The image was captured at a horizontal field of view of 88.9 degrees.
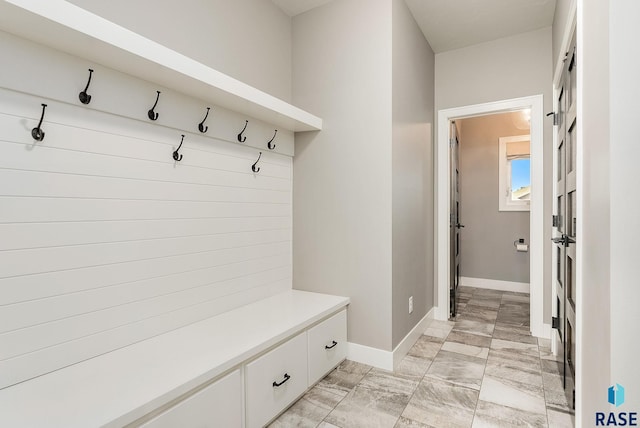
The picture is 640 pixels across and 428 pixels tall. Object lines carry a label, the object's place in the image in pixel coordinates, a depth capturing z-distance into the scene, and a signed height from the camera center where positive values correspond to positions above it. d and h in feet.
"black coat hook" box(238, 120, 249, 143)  7.02 +1.70
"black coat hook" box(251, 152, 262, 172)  7.45 +1.11
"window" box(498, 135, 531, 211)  14.58 +1.98
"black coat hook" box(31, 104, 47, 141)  4.12 +1.03
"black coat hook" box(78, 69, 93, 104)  4.49 +1.63
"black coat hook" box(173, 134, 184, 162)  5.76 +1.05
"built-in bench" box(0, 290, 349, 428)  3.54 -2.07
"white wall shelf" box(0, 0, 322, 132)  3.59 +2.15
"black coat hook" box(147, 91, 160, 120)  5.31 +1.65
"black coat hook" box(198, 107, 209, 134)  6.13 +1.67
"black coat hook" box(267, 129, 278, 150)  7.86 +1.72
